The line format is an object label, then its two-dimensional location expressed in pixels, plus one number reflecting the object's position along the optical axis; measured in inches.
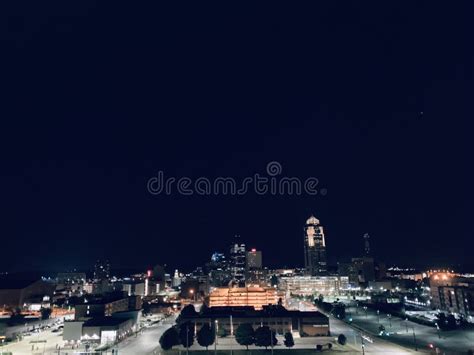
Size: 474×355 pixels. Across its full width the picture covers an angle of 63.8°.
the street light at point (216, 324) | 3293.6
